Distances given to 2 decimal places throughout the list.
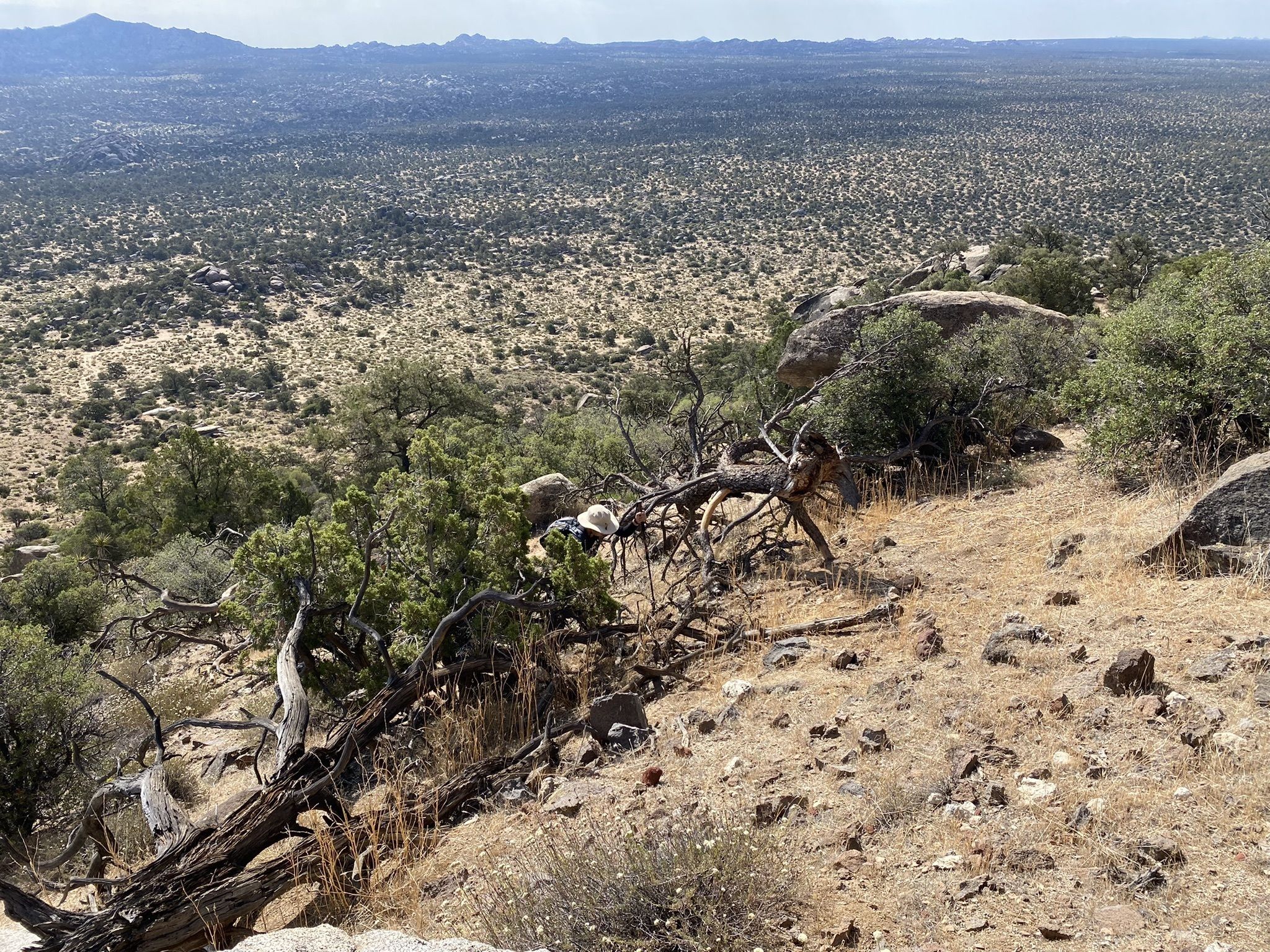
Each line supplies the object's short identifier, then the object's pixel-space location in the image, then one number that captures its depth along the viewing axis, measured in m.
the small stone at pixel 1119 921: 2.71
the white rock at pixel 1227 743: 3.42
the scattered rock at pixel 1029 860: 3.06
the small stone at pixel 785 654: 5.38
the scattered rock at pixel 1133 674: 3.93
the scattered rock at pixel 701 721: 4.64
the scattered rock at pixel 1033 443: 9.09
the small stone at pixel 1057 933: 2.73
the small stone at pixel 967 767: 3.65
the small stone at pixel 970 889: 2.98
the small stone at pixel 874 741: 4.00
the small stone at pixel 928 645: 4.90
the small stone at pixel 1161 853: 2.95
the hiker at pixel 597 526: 7.54
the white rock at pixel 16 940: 3.77
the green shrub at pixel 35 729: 6.80
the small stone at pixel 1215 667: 3.94
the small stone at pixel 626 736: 4.75
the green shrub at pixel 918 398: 8.99
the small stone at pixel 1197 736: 3.50
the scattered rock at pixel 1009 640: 4.60
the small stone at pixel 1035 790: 3.40
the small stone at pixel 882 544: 7.02
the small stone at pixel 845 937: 2.88
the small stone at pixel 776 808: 3.63
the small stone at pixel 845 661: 5.04
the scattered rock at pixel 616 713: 4.88
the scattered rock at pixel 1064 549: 5.79
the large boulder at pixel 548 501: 13.27
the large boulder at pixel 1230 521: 5.03
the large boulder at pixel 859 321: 12.60
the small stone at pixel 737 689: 4.97
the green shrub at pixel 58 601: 14.97
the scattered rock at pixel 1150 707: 3.75
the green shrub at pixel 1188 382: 6.56
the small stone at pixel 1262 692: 3.67
